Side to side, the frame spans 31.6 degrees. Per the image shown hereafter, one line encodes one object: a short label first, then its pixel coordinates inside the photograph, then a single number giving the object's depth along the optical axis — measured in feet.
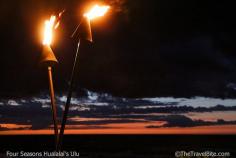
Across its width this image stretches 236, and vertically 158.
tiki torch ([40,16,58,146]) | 21.95
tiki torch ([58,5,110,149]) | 20.40
